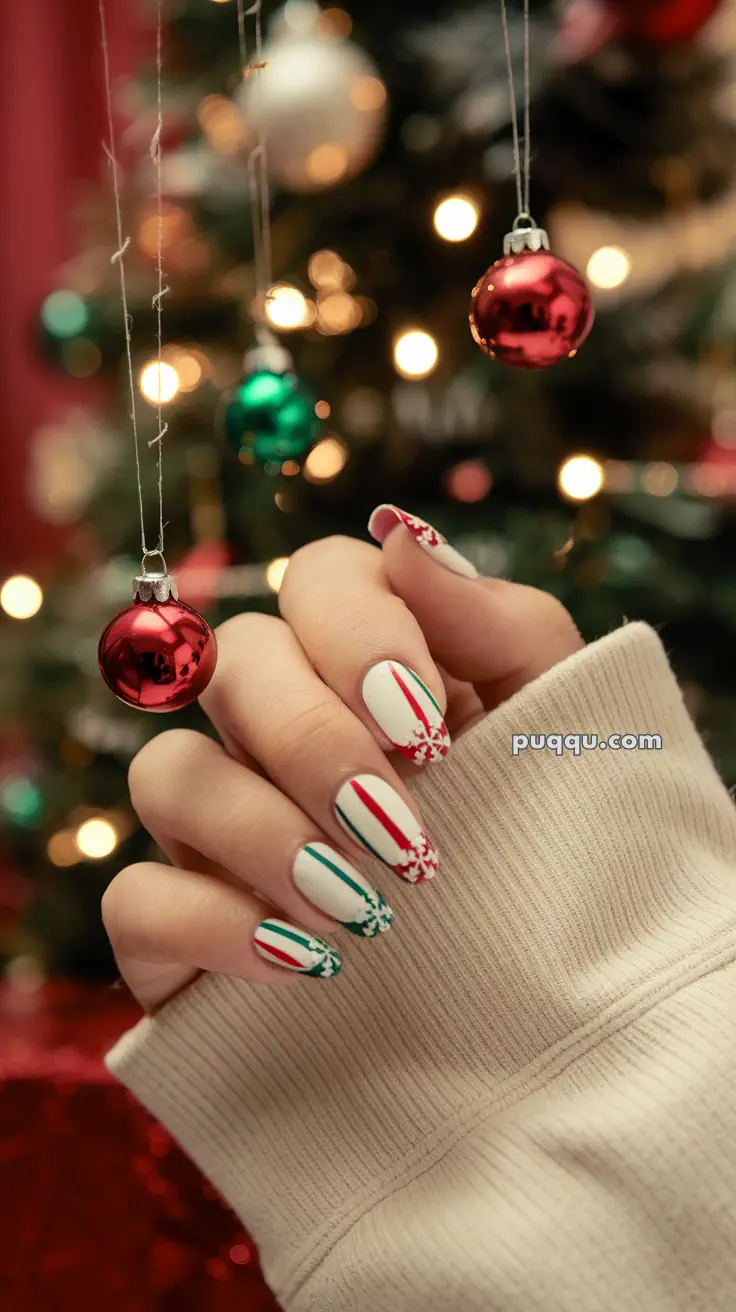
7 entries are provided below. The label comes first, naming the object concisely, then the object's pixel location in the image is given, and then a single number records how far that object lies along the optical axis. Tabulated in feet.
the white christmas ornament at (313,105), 2.10
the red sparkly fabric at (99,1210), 1.68
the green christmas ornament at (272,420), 1.84
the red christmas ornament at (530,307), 1.19
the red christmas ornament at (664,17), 2.33
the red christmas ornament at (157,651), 0.93
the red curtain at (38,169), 4.24
